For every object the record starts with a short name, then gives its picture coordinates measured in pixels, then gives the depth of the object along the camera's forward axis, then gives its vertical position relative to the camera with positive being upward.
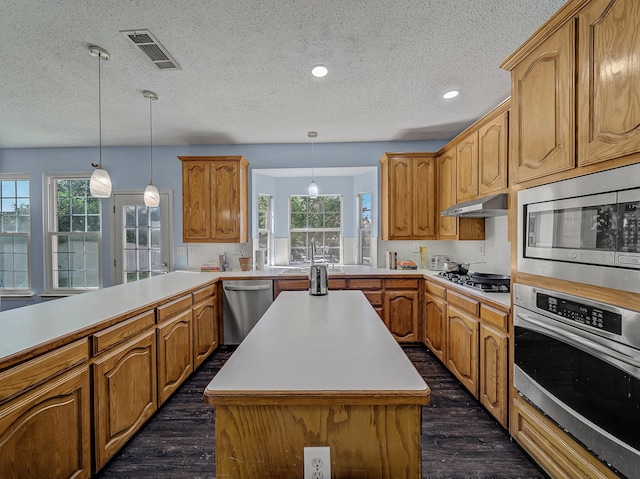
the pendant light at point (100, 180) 2.01 +0.43
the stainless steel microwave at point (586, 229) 1.09 +0.03
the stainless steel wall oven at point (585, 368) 1.10 -0.60
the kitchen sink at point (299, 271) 3.48 -0.44
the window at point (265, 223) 4.54 +0.22
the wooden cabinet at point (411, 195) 3.66 +0.52
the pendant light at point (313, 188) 3.71 +0.64
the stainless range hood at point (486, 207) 2.33 +0.25
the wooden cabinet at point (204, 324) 2.81 -0.90
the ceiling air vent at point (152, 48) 1.82 +1.27
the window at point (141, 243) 4.07 -0.07
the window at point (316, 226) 4.80 +0.18
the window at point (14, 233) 4.12 +0.08
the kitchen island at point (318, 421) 0.81 -0.53
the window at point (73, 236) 4.12 +0.03
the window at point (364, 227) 4.49 +0.15
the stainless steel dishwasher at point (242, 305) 3.38 -0.79
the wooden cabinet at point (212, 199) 3.67 +0.49
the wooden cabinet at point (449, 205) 3.16 +0.36
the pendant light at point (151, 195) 2.75 +0.40
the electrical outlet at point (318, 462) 0.83 -0.64
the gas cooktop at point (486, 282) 2.24 -0.38
